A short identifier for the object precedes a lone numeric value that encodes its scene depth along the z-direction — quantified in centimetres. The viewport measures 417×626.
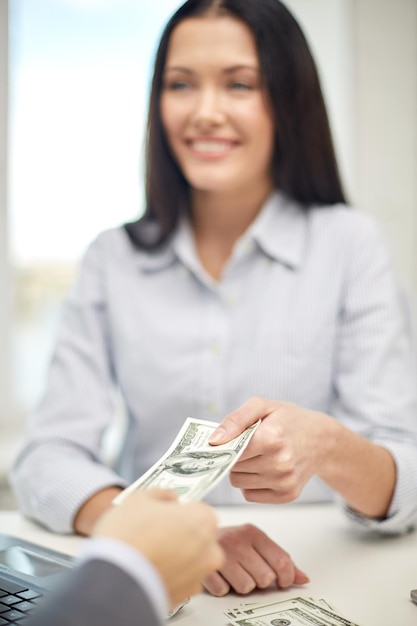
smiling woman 148
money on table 89
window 262
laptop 83
